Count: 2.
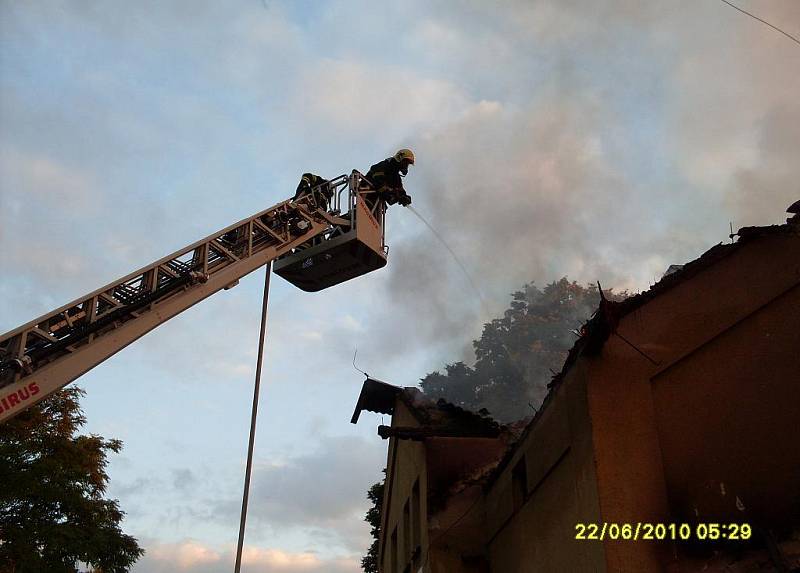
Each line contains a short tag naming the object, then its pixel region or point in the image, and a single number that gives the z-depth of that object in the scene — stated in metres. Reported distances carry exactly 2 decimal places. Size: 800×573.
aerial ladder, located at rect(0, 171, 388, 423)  7.43
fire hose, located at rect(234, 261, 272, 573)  8.53
